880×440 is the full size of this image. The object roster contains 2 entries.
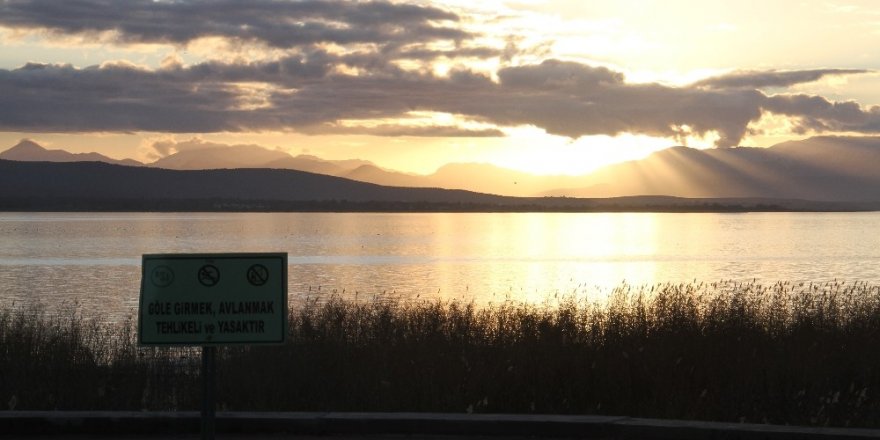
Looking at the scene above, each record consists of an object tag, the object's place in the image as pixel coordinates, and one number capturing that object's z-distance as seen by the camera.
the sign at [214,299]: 8.02
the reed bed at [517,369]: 13.06
